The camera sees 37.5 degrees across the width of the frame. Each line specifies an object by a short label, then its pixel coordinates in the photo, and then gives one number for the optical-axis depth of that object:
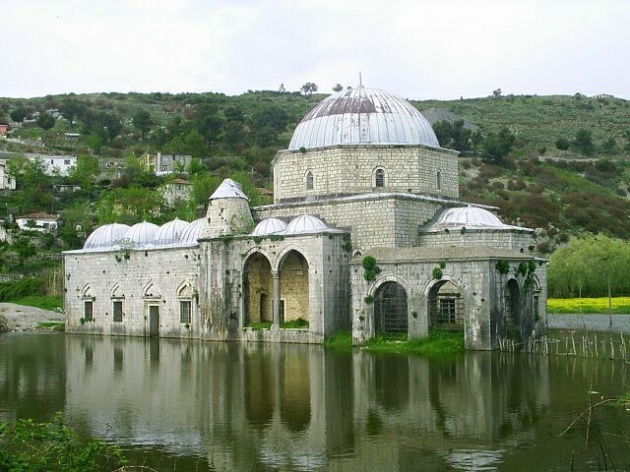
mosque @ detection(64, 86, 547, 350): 32.25
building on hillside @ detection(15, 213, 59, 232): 73.00
